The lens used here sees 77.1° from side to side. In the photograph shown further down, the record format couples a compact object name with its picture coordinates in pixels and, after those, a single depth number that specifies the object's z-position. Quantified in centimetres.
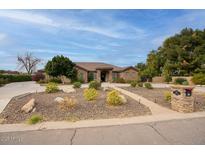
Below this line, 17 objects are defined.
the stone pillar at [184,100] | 543
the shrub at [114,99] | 614
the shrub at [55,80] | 2158
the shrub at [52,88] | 1008
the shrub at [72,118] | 472
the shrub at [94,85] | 1119
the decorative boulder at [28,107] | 554
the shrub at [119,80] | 2170
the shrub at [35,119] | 456
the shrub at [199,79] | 1794
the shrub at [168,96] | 700
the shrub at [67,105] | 577
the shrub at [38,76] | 2542
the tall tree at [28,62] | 3716
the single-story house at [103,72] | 2256
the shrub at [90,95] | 694
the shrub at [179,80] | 1705
